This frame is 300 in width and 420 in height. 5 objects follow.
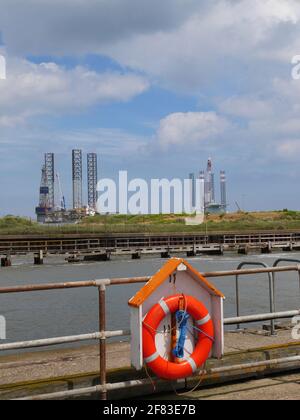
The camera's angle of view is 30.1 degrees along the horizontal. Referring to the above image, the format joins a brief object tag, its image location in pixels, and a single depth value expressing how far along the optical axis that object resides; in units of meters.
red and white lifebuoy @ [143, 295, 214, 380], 5.09
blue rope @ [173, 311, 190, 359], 5.23
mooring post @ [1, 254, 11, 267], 60.62
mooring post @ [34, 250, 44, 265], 62.78
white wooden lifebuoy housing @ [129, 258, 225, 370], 5.08
